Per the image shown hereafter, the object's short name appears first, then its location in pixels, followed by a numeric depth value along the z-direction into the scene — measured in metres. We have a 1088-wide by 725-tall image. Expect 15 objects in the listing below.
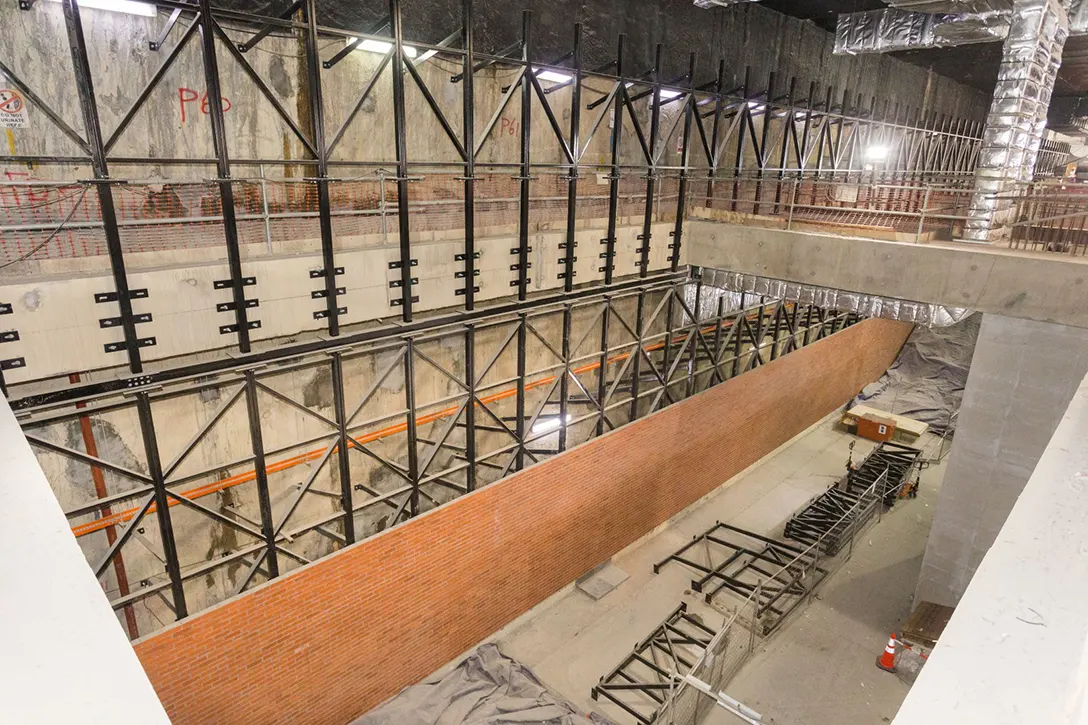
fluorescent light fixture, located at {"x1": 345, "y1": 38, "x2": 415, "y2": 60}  6.81
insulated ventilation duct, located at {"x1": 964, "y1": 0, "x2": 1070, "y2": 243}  9.54
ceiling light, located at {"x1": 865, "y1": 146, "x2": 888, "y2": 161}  18.92
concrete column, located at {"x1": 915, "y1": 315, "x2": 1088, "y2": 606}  7.65
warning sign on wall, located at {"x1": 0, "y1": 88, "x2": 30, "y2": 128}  5.20
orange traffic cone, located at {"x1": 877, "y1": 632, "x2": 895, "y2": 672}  8.91
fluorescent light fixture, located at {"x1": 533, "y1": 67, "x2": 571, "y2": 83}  8.82
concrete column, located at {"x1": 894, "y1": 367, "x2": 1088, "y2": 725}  1.40
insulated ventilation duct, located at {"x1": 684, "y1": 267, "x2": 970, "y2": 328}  8.74
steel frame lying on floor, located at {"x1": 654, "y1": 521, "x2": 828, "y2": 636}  9.95
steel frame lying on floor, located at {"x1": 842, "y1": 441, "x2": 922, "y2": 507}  13.42
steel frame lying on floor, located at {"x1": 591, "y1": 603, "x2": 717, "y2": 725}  8.17
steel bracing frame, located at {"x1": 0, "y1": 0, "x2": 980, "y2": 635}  5.66
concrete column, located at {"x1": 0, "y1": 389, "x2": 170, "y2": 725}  1.40
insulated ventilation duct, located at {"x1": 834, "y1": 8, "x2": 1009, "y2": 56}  11.39
